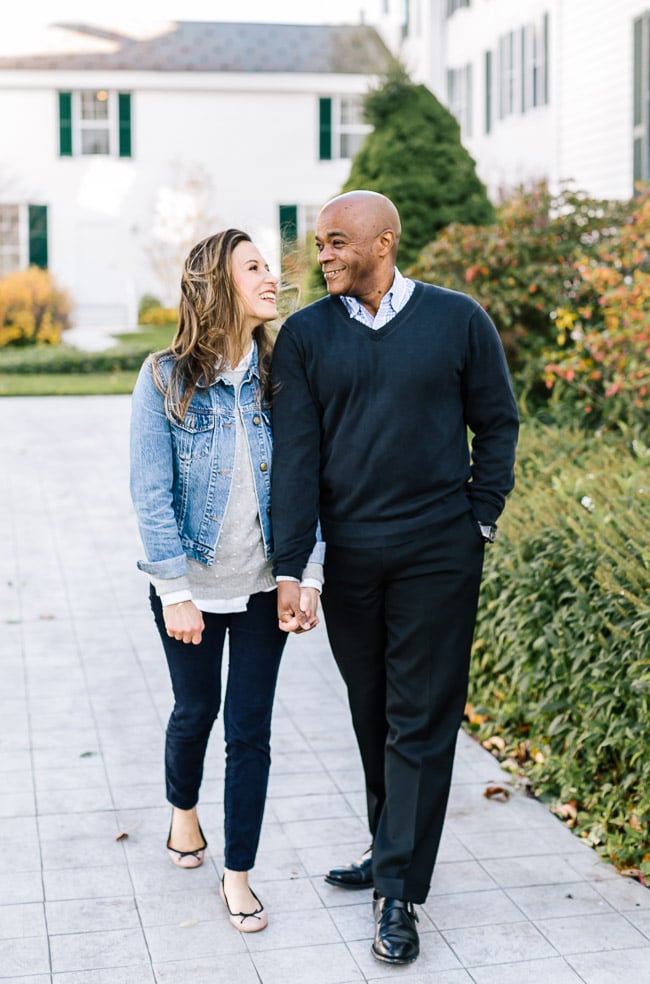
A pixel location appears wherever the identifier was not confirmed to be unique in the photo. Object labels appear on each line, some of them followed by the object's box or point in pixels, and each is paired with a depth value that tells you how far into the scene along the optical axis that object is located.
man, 3.46
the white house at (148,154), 28.62
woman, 3.51
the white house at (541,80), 13.96
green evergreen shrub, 10.84
